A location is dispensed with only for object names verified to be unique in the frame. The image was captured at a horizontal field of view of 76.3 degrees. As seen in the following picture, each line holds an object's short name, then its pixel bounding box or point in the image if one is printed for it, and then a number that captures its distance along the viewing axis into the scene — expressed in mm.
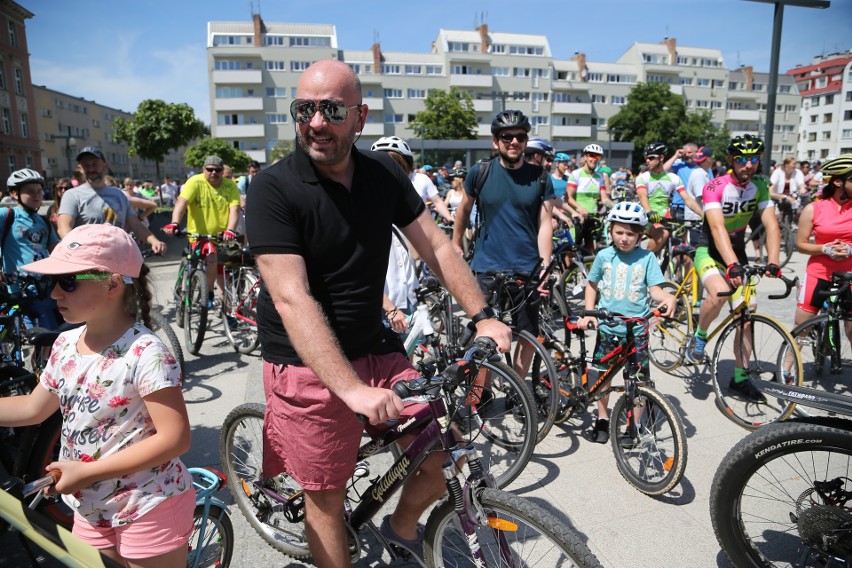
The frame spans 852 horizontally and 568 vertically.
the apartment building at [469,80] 64688
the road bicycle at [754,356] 4352
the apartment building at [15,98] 51562
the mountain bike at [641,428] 3295
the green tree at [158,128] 40219
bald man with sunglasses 1871
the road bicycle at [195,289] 6327
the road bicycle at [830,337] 4438
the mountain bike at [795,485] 2238
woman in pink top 4543
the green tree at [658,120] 66312
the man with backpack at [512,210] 4328
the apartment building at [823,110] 85150
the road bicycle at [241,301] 6473
